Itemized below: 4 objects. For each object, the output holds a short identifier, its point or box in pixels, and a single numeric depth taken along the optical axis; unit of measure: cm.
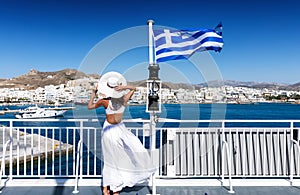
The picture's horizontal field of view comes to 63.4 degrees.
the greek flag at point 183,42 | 290
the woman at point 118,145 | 252
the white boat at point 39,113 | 4626
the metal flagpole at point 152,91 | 283
